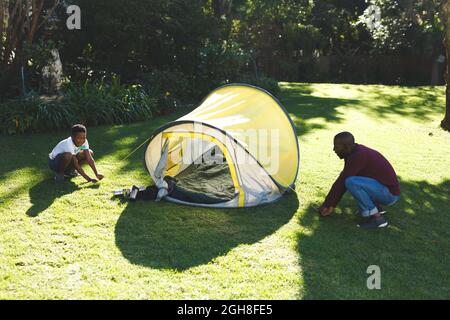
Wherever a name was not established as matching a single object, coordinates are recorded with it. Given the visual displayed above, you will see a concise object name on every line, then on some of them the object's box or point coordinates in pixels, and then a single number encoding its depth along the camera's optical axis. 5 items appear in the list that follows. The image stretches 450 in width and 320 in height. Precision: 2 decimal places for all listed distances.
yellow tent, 5.68
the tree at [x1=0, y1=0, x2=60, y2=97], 10.55
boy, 6.29
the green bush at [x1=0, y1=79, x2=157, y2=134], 9.23
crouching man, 5.09
